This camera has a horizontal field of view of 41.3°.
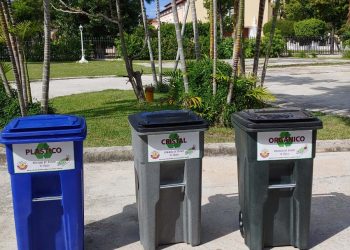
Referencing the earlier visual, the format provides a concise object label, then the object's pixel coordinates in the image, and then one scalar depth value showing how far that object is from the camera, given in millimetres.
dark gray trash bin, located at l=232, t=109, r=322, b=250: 3406
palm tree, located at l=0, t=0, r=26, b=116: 6850
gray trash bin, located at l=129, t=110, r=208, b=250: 3422
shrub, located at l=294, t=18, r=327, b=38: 39969
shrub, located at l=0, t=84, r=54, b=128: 7621
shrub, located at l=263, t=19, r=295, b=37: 41531
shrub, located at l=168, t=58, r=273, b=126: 7477
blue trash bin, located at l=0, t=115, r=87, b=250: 3234
